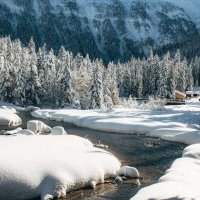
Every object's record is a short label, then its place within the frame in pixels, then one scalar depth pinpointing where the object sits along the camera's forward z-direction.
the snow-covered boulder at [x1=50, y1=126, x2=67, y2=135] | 60.18
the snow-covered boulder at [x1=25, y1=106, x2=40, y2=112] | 113.29
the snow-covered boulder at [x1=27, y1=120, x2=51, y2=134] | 67.94
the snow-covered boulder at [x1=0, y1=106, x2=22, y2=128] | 80.70
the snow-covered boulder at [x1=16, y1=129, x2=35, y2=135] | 55.70
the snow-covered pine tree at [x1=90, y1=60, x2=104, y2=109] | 110.31
